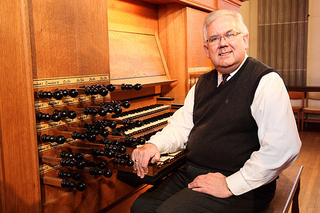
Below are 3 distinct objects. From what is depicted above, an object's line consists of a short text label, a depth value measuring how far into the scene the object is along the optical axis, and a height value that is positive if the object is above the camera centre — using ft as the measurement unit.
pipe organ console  4.88 -0.57
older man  5.27 -1.18
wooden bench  5.93 -2.49
